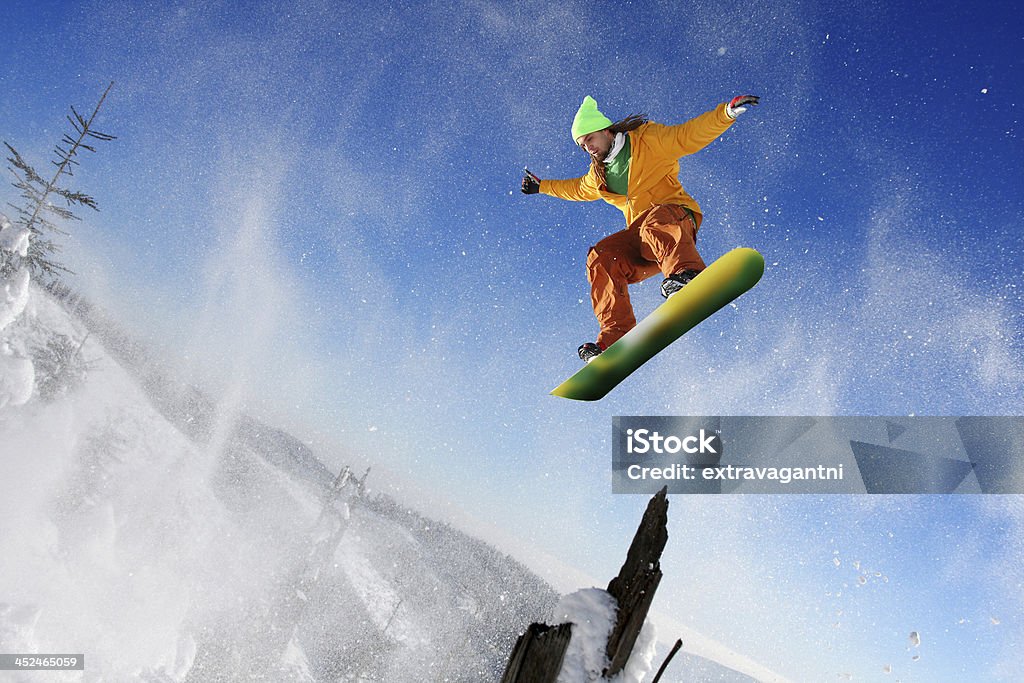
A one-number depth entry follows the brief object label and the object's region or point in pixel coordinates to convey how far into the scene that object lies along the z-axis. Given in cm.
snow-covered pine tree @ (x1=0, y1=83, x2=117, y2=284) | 2428
